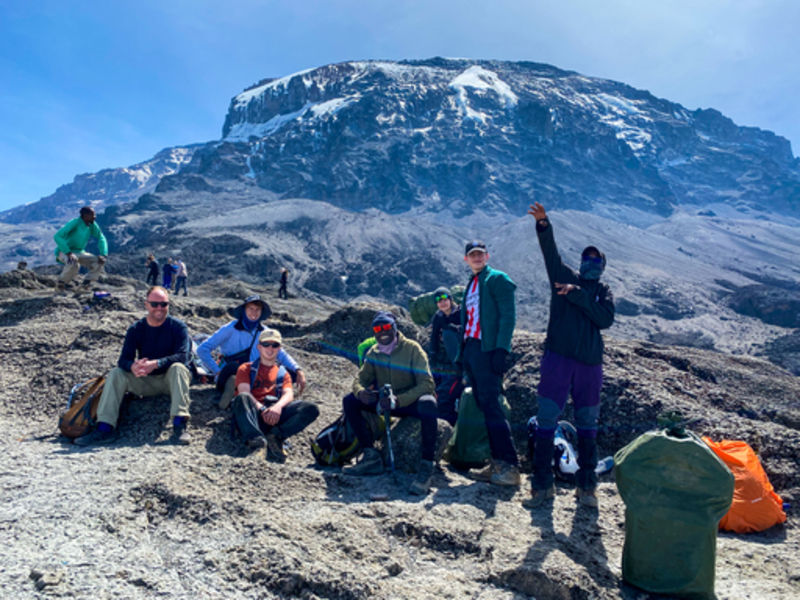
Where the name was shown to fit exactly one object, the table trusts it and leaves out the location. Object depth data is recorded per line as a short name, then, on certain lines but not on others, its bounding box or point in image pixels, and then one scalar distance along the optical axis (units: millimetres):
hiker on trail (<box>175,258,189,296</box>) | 20080
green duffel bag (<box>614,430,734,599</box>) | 2291
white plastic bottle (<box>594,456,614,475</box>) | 4066
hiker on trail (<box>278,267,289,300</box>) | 23878
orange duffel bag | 3254
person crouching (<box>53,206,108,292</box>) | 8203
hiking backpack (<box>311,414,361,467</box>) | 4070
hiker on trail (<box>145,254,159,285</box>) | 20250
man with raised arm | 3348
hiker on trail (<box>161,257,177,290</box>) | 18875
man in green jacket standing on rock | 3693
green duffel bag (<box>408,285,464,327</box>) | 6926
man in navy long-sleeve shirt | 4078
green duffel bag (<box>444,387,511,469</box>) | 4223
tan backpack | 4035
